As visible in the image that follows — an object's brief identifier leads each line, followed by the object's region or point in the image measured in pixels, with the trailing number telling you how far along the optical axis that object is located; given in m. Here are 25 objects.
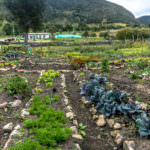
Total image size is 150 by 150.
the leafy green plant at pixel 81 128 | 3.57
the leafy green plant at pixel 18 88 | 5.07
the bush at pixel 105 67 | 7.76
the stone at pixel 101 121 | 3.94
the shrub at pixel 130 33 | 28.00
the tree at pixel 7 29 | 39.00
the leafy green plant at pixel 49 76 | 6.40
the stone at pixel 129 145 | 2.84
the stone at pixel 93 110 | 4.46
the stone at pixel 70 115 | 3.93
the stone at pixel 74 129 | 3.36
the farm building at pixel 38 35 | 45.10
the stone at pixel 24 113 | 3.90
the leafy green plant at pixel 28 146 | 2.66
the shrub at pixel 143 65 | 8.47
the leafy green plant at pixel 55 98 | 4.70
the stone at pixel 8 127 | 3.56
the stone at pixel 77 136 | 3.16
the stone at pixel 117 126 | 3.54
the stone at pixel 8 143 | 2.86
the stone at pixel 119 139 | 3.20
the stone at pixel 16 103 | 4.61
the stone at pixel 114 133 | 3.50
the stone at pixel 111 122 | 3.76
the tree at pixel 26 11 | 25.92
